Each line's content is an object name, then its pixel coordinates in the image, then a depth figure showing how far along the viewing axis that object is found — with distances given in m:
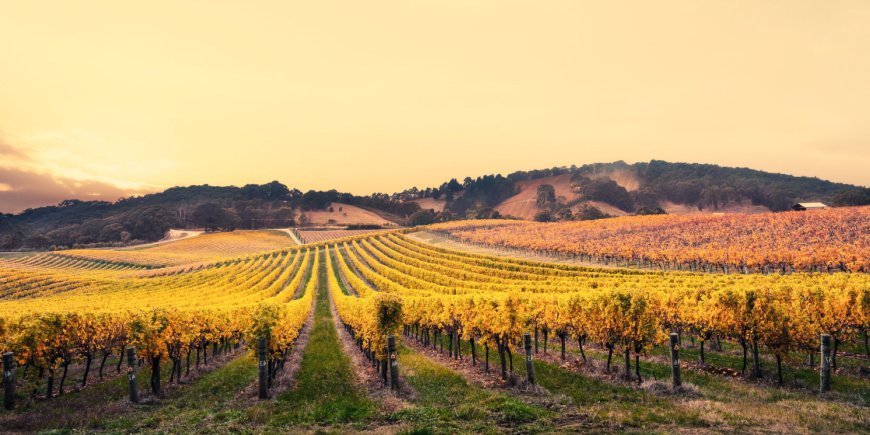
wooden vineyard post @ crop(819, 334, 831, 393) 20.25
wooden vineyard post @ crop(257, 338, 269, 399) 20.67
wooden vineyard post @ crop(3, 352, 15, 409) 19.55
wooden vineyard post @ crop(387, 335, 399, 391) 21.69
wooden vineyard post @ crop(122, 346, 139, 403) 20.42
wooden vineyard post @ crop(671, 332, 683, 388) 20.86
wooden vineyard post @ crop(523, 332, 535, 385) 21.78
